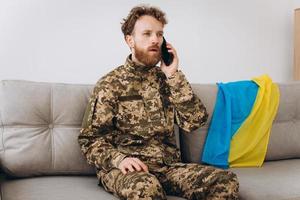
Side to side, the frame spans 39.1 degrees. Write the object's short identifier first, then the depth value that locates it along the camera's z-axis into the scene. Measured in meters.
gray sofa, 1.81
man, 1.71
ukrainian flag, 2.22
